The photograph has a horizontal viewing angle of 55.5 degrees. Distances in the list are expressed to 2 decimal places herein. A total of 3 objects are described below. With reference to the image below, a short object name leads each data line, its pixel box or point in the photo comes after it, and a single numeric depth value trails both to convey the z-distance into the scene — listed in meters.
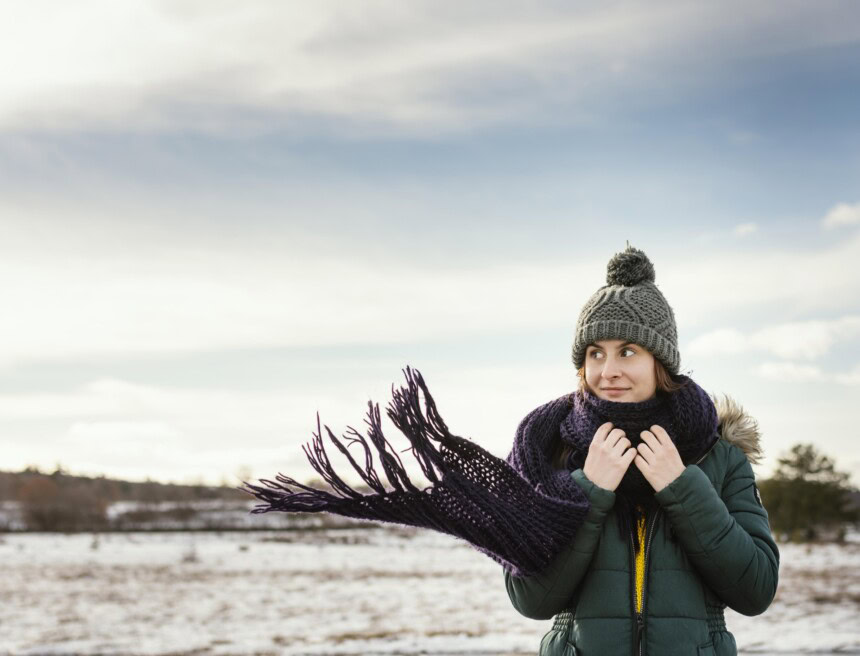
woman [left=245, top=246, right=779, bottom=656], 1.94
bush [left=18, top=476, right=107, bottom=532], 34.44
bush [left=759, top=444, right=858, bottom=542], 23.97
